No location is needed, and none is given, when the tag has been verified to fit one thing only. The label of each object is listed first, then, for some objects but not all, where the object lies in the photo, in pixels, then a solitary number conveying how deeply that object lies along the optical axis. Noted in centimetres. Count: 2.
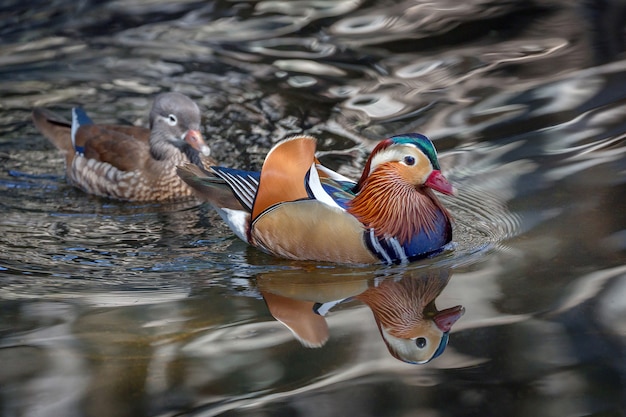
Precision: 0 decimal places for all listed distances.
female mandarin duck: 1313
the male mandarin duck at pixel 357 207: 989
